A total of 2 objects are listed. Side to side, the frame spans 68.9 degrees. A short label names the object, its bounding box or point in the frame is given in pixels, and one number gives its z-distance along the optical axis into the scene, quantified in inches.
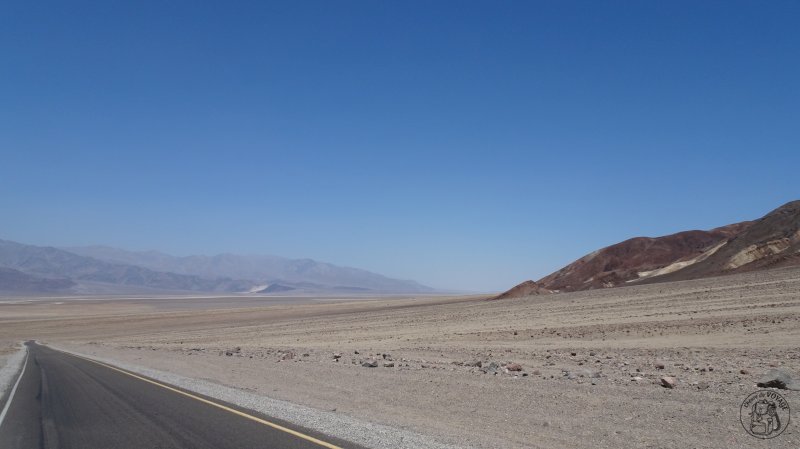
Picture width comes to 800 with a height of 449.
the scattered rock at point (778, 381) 437.8
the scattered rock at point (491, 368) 671.2
